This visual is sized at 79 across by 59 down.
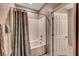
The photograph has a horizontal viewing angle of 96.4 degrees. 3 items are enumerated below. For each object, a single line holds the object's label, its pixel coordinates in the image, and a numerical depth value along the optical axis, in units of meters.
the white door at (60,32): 1.72
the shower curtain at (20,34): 1.72
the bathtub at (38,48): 1.74
